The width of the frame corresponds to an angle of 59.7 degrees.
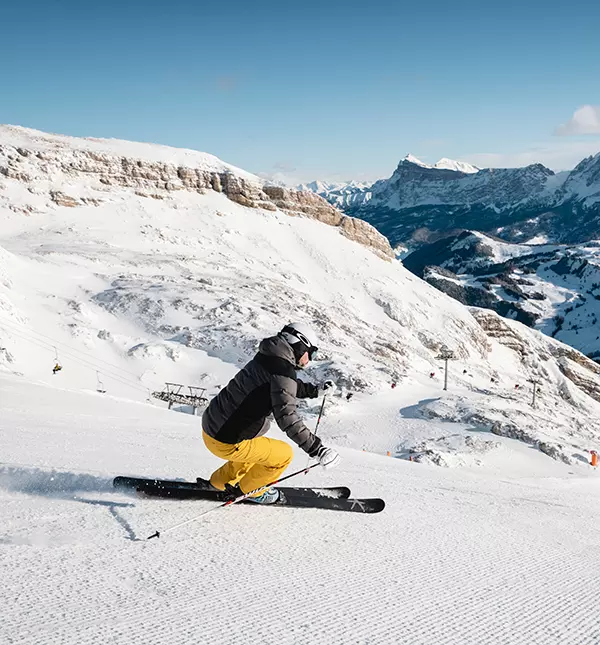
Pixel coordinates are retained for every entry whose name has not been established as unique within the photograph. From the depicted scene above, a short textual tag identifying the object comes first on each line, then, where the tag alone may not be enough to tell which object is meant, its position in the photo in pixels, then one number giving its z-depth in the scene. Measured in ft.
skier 15.39
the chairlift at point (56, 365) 94.58
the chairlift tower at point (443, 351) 179.66
